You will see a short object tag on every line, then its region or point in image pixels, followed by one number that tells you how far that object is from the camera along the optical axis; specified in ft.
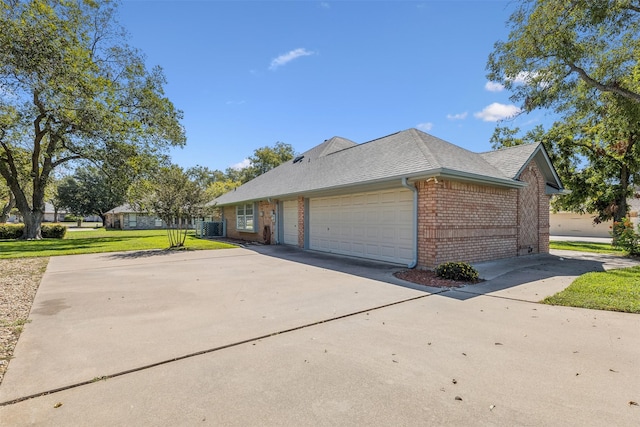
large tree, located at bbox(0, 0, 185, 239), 44.73
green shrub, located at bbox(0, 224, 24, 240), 71.92
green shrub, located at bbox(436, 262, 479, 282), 24.59
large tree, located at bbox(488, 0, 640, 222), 33.25
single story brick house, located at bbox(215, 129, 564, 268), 28.71
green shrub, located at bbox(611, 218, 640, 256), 39.99
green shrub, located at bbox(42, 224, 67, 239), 75.36
